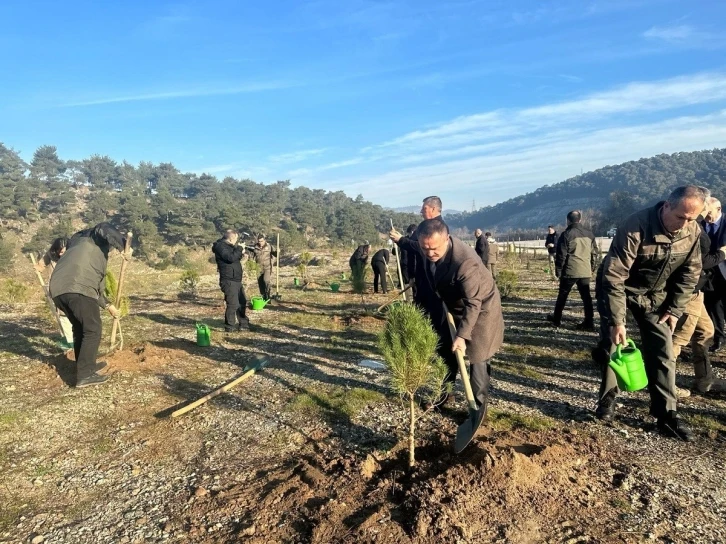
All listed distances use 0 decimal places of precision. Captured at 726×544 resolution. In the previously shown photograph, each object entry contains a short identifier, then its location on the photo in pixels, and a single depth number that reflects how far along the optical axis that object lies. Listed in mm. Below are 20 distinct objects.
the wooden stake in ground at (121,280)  5623
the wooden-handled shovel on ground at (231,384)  4621
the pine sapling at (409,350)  3137
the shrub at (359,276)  11594
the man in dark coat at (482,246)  11977
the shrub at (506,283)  11289
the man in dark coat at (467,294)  3328
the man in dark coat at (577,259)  7121
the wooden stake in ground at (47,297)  6357
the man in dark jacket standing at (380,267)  12352
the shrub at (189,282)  14438
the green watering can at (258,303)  10578
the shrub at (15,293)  12469
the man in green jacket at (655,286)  3418
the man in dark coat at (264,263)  10742
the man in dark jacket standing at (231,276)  7785
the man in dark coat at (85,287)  5117
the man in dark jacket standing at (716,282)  4727
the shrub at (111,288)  6879
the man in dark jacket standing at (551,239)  13729
